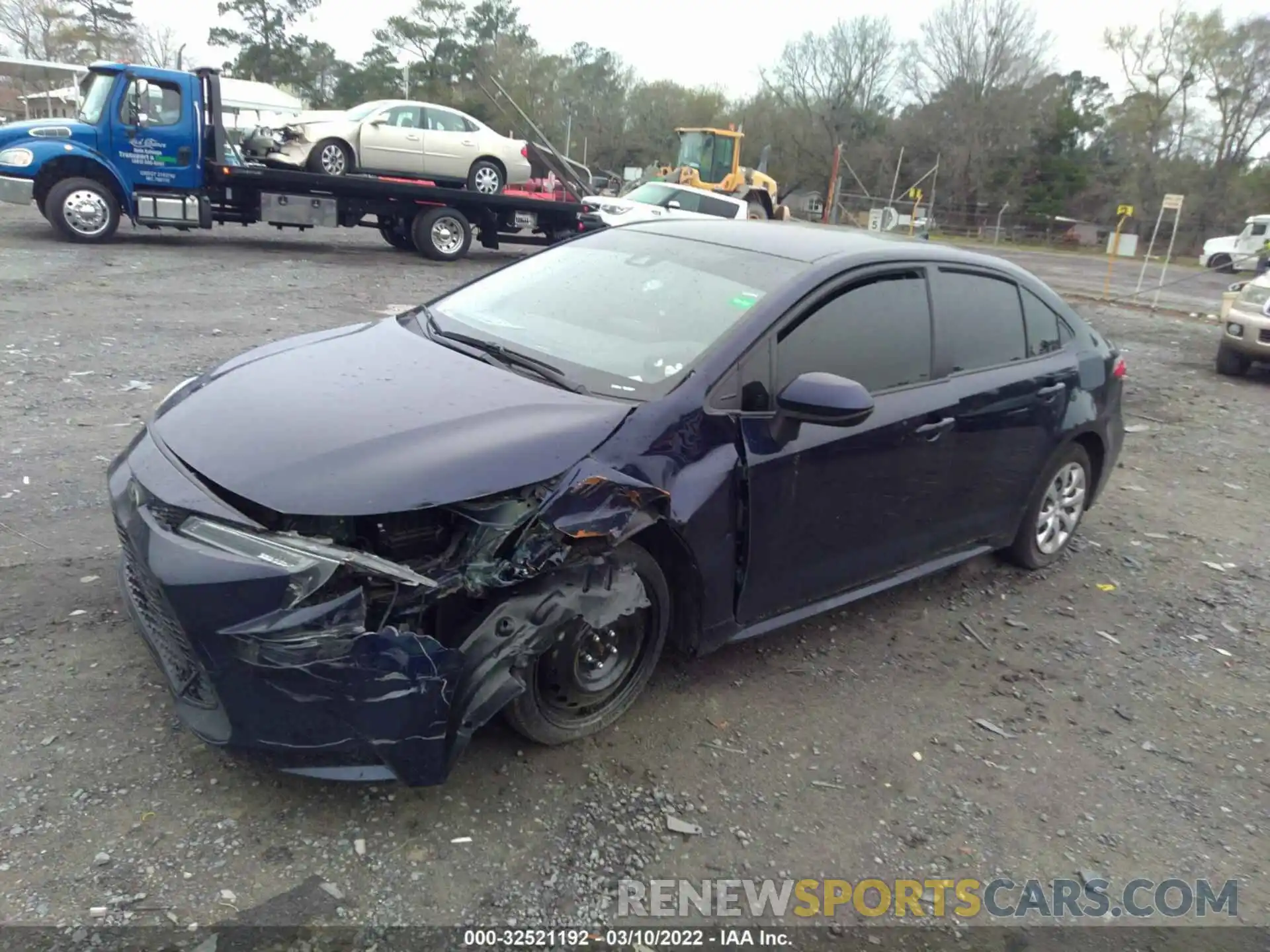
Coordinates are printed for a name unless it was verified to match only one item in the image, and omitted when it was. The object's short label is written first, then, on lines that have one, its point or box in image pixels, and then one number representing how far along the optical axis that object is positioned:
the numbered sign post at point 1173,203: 19.11
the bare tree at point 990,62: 57.94
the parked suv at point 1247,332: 11.26
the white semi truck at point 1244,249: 33.28
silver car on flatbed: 15.18
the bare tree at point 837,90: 59.41
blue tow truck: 12.98
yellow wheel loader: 23.59
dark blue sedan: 2.60
